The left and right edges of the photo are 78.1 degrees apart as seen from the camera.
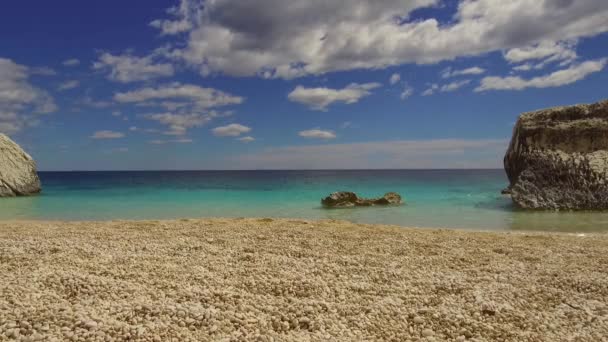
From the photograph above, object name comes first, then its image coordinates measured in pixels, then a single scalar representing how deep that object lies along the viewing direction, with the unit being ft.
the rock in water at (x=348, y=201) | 68.39
